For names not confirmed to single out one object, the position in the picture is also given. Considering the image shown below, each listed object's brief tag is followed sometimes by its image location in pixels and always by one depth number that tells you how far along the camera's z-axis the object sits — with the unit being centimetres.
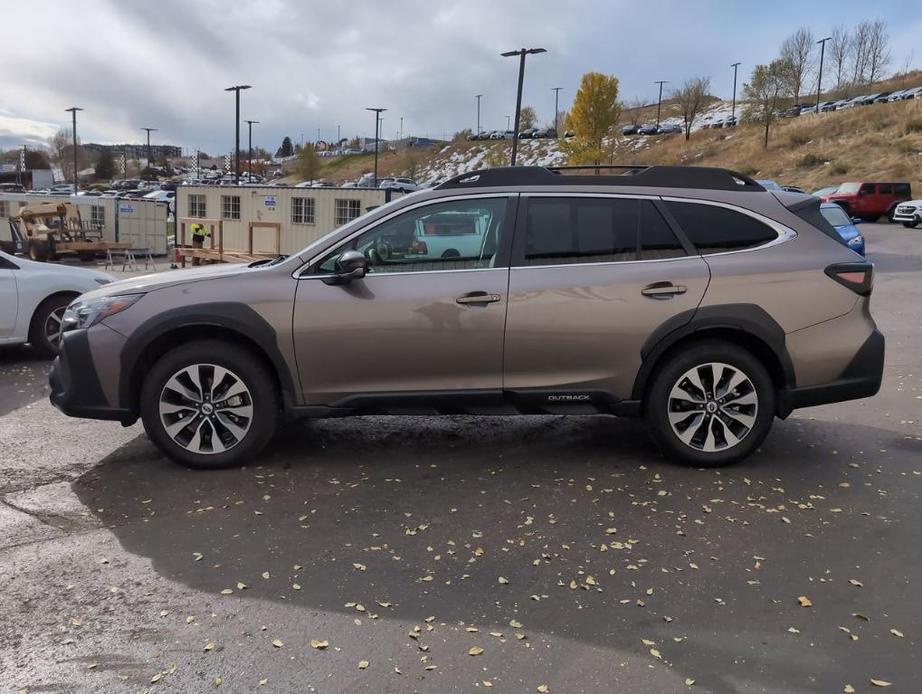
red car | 3306
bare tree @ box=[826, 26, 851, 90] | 9081
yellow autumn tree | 4575
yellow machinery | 2370
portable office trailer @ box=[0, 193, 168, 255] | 2647
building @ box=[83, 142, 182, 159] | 13575
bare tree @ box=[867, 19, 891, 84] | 9219
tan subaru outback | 472
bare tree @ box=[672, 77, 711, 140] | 7150
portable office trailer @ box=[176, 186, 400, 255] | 2325
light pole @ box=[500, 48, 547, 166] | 2783
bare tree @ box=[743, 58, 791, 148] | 5756
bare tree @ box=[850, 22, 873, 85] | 9256
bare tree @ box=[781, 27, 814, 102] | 6788
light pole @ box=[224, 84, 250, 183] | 4262
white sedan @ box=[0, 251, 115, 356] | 820
